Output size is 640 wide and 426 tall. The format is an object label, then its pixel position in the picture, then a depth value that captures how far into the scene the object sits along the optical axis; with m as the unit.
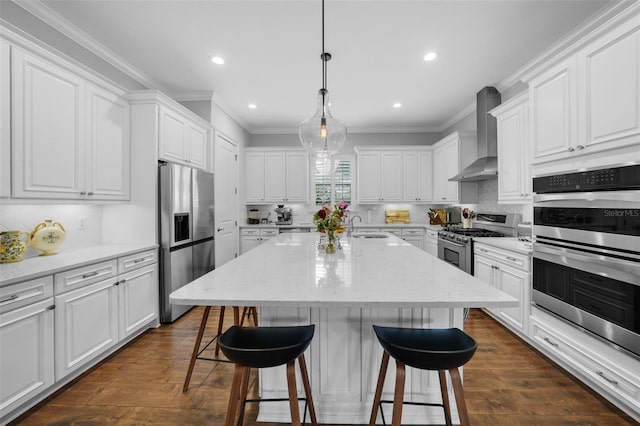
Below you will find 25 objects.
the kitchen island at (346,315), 1.33
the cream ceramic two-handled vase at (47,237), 2.25
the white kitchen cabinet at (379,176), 5.55
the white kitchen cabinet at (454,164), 4.50
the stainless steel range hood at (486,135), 3.78
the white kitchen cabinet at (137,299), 2.54
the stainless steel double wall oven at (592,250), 1.65
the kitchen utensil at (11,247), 2.00
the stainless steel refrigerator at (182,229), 3.05
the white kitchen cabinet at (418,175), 5.50
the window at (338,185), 5.88
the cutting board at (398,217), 5.74
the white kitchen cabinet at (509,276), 2.56
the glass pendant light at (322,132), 2.34
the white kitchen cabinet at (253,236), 5.43
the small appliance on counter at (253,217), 5.75
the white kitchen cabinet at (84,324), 1.96
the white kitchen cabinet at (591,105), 1.67
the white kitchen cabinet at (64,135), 1.96
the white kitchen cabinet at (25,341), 1.62
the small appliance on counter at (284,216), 5.68
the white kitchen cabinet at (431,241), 4.66
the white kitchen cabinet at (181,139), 3.15
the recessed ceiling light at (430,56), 3.01
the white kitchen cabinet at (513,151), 3.00
